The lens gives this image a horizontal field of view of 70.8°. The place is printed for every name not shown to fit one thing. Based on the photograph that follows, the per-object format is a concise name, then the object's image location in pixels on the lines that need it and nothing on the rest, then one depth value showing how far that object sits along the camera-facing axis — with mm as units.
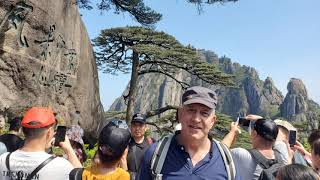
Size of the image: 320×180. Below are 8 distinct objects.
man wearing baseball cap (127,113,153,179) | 2229
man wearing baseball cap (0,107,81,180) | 1294
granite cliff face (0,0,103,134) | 3828
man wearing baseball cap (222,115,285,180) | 1568
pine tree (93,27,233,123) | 8214
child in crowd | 1260
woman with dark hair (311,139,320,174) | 1461
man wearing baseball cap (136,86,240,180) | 1044
